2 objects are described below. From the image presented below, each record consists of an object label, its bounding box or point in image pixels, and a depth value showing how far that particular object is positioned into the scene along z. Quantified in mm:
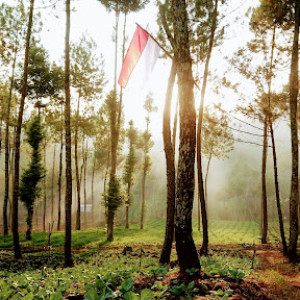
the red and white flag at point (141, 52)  6718
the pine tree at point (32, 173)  18612
